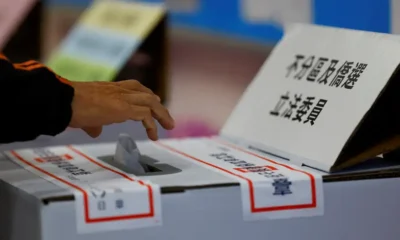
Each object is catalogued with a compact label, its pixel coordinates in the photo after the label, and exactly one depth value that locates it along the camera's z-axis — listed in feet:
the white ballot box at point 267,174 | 9.67
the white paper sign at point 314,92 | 10.22
